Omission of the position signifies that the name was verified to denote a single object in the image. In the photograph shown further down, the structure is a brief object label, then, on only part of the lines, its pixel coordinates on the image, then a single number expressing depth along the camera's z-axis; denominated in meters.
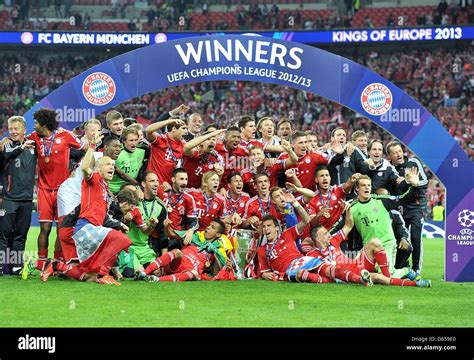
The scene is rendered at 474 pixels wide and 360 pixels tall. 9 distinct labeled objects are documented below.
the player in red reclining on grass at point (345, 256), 11.53
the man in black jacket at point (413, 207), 12.73
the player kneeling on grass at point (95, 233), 10.87
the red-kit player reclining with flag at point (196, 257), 11.49
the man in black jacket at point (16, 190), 11.58
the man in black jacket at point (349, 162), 12.60
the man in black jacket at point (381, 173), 12.60
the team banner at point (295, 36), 33.31
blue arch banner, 12.59
